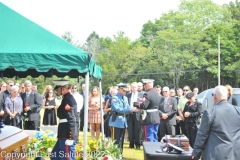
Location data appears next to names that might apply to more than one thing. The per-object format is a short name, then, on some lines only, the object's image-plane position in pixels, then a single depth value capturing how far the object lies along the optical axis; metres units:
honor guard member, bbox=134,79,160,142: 9.85
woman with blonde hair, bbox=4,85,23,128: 11.11
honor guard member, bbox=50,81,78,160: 7.89
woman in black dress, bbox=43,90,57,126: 12.97
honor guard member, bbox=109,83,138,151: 10.01
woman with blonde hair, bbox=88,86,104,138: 11.84
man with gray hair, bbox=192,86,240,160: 6.43
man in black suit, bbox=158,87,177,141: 11.55
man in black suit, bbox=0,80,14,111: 11.30
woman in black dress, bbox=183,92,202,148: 11.30
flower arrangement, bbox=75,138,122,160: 7.74
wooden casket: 5.75
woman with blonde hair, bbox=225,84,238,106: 9.34
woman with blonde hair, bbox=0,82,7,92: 12.17
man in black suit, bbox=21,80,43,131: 11.83
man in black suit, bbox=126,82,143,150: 11.78
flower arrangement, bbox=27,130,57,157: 9.26
